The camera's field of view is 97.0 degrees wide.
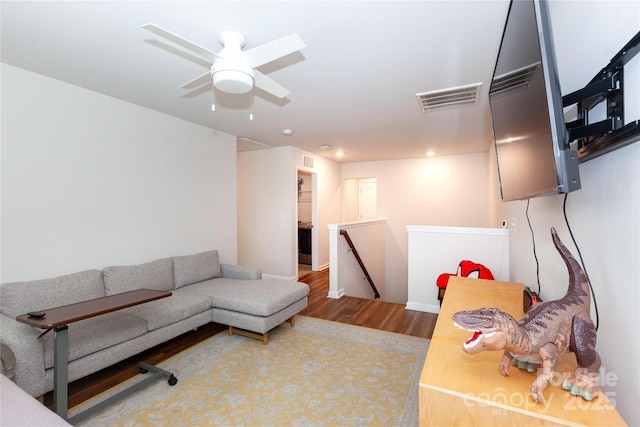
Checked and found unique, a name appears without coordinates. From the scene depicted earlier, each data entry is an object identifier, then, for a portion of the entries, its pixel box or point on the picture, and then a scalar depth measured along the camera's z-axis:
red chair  3.07
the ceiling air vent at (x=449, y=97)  2.68
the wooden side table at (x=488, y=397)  0.71
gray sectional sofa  1.77
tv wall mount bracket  0.73
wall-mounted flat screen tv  0.83
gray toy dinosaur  0.75
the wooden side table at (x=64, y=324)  1.58
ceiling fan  1.58
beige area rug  1.80
